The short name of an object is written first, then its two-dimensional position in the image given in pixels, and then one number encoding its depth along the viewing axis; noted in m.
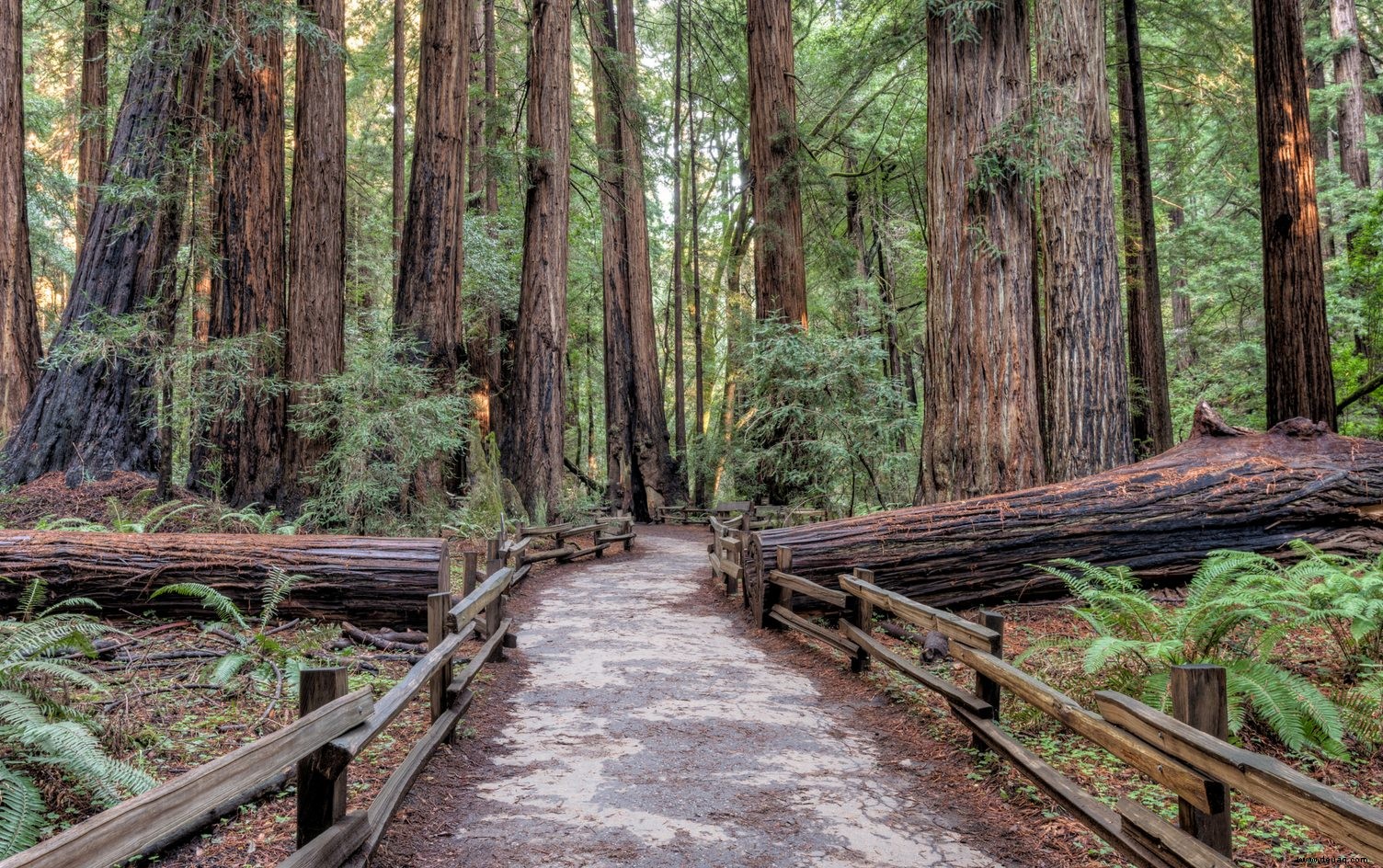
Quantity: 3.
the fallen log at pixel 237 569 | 6.48
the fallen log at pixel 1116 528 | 7.87
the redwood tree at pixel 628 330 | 20.14
